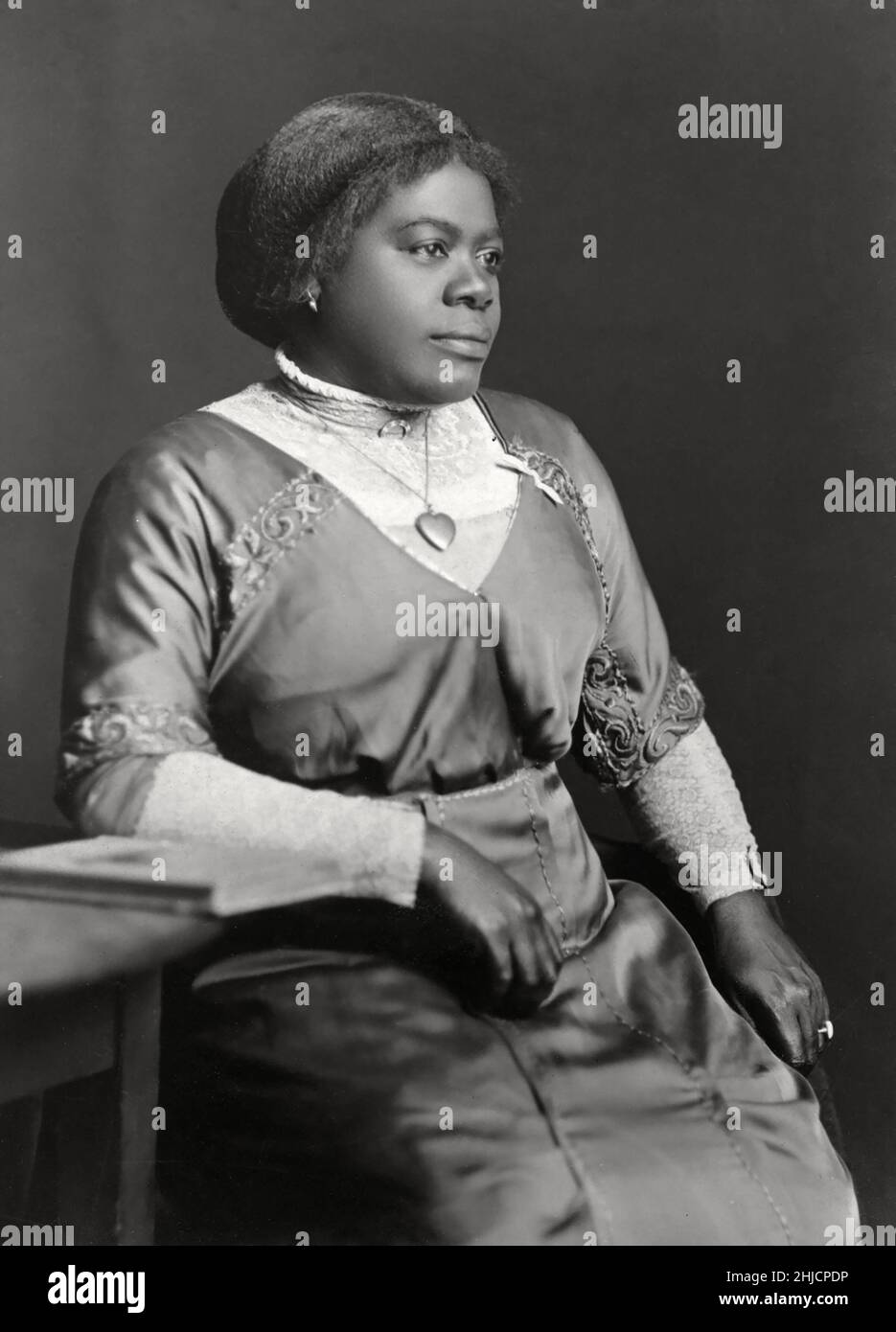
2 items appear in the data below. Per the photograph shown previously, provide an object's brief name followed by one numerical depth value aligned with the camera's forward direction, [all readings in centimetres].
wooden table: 126
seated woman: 121
